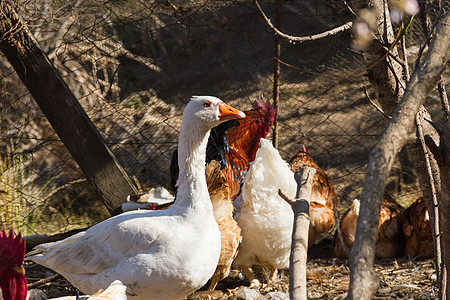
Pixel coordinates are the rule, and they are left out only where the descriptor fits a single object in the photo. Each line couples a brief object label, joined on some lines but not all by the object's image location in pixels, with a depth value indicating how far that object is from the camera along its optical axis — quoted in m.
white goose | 5.27
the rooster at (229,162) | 5.76
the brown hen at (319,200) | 6.22
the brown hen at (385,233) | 6.16
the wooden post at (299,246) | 3.98
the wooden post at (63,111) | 5.96
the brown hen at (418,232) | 6.04
